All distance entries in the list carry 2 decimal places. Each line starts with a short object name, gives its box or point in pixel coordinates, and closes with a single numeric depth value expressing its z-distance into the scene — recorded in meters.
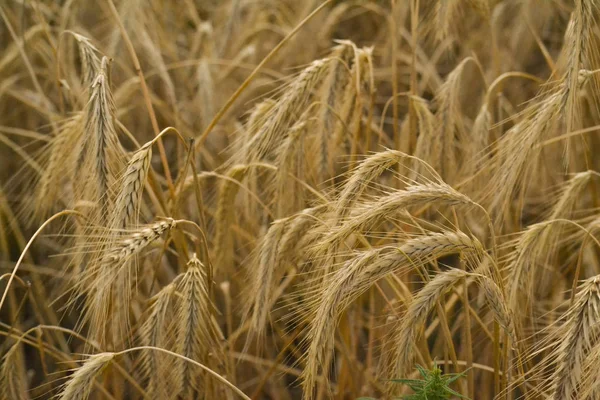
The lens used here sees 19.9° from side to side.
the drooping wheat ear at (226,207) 1.45
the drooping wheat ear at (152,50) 1.73
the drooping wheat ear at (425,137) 1.51
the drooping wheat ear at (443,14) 1.49
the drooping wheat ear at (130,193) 1.30
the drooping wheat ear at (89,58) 1.41
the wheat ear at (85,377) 1.26
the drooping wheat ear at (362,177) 1.32
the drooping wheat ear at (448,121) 1.53
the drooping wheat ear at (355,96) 1.48
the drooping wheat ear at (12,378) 1.41
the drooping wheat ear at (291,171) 1.44
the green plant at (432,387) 1.26
